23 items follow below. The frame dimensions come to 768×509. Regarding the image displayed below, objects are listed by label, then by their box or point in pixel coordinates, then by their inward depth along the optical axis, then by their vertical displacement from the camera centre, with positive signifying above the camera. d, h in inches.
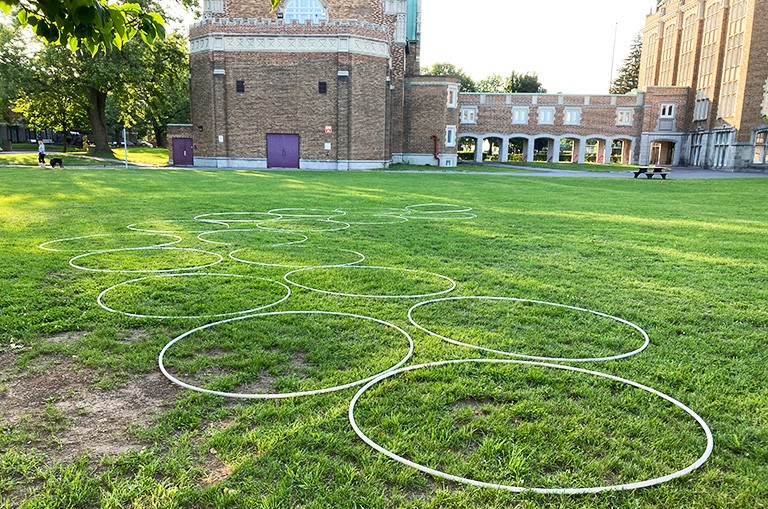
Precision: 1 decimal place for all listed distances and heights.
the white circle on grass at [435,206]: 567.2 -59.4
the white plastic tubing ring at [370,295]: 243.0 -62.2
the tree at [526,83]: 3353.8 +414.9
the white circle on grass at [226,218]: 460.2 -60.5
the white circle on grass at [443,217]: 503.8 -59.7
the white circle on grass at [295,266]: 298.8 -61.9
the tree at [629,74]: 3432.6 +498.6
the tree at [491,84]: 3996.1 +490.5
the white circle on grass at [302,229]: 421.1 -61.0
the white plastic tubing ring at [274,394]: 146.0 -63.3
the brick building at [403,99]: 1428.4 +171.7
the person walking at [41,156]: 1379.9 -35.1
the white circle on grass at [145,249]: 278.9 -62.0
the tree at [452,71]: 3715.1 +534.7
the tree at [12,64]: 1461.6 +202.3
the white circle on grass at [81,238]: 321.4 -61.0
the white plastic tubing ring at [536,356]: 175.8 -62.8
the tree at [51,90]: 1494.8 +145.6
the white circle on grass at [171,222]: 404.2 -61.3
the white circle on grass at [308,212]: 513.5 -60.4
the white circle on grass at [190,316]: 210.4 -62.6
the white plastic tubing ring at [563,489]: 109.3 -64.0
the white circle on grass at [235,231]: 361.4 -61.4
